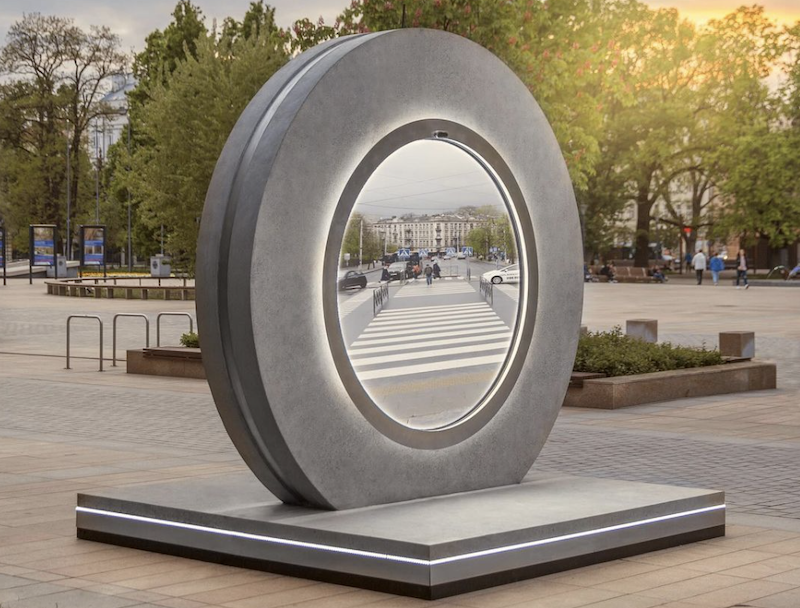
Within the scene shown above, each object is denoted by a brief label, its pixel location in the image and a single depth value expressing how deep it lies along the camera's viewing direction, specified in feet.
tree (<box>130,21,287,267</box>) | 117.91
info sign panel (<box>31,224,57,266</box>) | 198.18
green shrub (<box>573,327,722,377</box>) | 49.08
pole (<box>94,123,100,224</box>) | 254.33
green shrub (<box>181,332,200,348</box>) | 60.98
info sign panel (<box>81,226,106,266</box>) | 183.93
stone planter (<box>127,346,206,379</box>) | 57.57
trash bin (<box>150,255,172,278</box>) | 185.57
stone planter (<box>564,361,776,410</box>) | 46.19
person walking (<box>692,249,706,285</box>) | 182.29
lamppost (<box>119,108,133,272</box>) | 235.71
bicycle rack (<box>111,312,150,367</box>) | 62.69
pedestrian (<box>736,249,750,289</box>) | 164.04
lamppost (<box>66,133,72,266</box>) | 242.78
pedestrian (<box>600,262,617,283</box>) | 198.39
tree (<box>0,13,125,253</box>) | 224.53
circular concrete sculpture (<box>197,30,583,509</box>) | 22.21
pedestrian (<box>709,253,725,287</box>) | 182.60
